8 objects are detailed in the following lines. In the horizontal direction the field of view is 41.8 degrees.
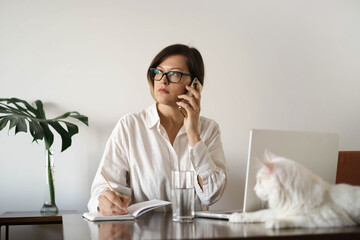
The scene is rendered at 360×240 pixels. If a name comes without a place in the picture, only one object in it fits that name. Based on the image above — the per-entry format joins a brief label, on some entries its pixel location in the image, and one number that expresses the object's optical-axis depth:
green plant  2.44
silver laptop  1.44
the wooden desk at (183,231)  1.18
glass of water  1.52
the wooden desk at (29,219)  2.51
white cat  1.27
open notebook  1.69
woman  2.18
